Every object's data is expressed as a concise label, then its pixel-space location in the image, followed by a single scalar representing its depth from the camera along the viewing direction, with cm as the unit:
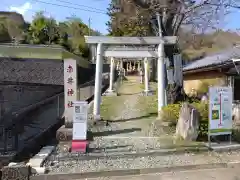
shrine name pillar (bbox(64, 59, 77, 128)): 573
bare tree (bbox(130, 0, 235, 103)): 742
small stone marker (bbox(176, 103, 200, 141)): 541
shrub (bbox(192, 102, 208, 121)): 579
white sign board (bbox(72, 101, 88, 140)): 504
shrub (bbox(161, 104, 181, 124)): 637
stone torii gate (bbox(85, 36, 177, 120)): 741
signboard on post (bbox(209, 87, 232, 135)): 529
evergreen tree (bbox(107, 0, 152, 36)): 823
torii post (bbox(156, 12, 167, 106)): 744
